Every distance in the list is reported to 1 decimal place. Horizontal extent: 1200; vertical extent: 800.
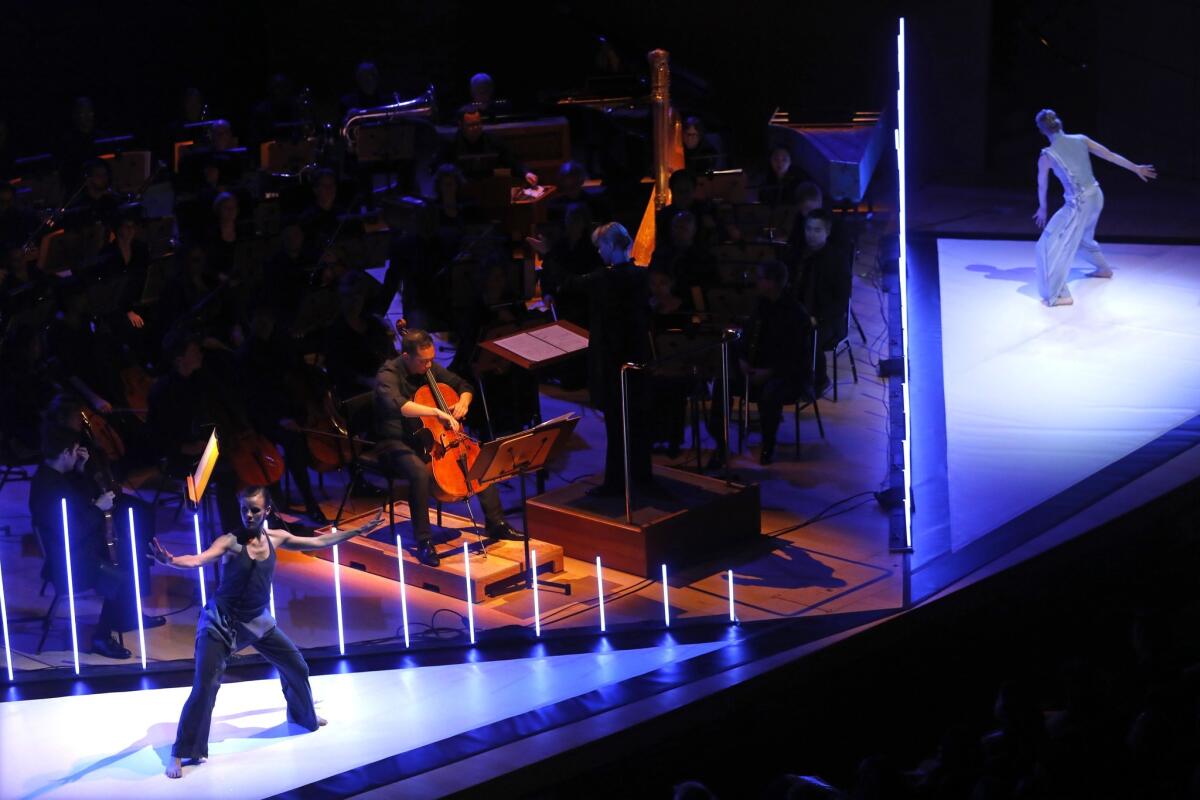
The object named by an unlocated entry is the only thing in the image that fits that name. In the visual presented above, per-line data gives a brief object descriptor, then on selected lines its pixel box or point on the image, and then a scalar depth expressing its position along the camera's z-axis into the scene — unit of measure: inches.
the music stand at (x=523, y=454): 557.0
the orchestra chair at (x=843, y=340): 737.6
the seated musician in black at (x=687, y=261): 746.8
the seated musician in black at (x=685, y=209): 789.9
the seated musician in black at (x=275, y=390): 640.4
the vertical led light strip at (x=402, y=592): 539.8
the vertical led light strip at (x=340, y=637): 519.2
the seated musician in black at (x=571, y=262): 754.2
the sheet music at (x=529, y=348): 590.9
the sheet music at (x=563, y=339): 605.9
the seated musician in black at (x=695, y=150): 891.4
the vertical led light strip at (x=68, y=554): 528.4
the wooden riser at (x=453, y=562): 577.9
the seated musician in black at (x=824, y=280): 732.7
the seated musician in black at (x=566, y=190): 837.8
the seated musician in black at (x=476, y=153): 850.8
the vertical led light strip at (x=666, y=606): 541.6
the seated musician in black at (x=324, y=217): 802.2
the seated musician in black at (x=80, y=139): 884.6
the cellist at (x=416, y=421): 593.6
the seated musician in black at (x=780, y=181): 872.9
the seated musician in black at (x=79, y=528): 533.3
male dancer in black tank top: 467.5
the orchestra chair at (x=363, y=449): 608.1
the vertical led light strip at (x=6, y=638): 531.8
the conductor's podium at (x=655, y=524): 590.2
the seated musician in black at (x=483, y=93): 927.0
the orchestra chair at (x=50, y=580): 535.8
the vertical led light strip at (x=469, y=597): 539.9
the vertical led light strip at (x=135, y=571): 533.3
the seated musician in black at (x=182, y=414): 608.4
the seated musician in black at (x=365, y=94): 963.3
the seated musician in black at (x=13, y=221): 768.3
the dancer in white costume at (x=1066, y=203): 845.8
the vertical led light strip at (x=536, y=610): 541.3
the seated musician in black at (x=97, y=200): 781.9
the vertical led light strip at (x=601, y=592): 538.3
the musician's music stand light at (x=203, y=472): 482.6
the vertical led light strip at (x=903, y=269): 499.2
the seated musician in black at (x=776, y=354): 674.2
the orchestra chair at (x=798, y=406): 681.6
